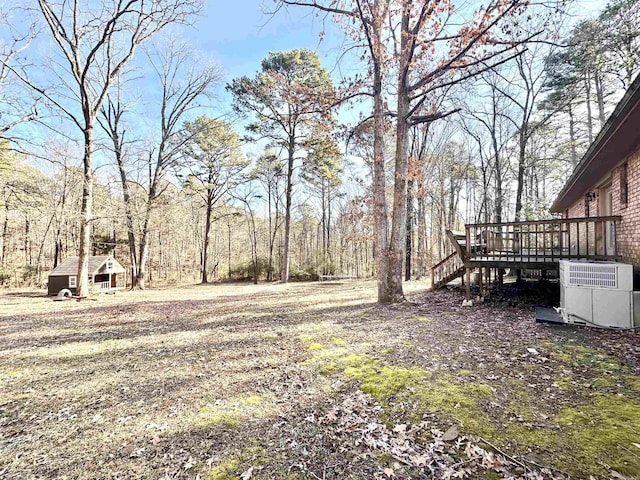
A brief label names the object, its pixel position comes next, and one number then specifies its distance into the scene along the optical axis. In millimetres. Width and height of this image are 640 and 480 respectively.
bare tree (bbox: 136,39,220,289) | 14039
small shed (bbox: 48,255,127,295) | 11000
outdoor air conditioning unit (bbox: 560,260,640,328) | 4453
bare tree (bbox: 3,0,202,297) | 9297
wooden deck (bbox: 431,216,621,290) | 6309
